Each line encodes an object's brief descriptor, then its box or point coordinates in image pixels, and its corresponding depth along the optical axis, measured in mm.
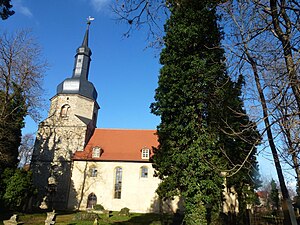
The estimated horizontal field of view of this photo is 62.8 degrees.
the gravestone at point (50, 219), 13402
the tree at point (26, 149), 42719
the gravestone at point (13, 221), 13261
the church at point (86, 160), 27094
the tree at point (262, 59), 5544
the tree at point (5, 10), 9573
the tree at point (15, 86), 15680
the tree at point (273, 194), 31561
